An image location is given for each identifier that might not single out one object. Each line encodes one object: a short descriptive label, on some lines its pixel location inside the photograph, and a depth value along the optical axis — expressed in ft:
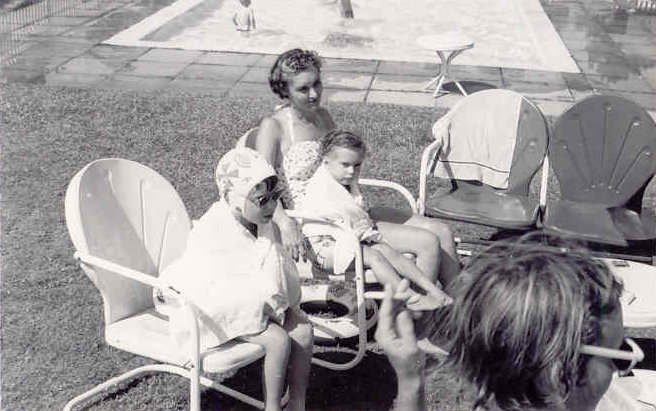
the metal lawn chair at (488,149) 16.40
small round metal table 28.78
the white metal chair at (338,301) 12.16
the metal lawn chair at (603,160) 15.94
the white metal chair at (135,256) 10.61
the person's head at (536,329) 4.32
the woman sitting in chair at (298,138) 13.70
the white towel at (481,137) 16.74
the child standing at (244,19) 37.88
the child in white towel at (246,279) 10.69
